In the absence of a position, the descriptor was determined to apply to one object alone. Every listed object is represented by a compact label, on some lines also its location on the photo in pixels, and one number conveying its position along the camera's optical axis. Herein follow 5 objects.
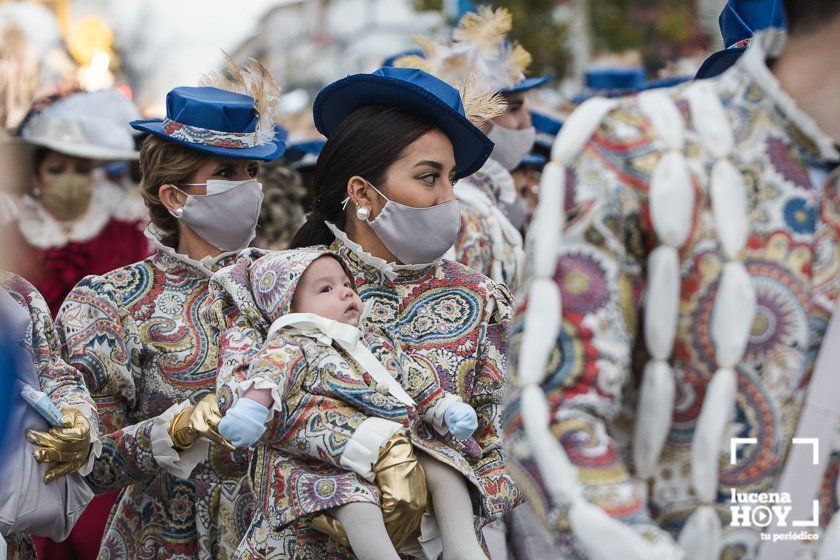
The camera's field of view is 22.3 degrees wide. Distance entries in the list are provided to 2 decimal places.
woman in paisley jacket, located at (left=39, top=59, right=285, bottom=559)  7.60
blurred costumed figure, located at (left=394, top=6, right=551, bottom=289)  9.95
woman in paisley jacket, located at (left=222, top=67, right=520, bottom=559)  6.84
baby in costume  6.05
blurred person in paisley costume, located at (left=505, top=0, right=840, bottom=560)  3.74
